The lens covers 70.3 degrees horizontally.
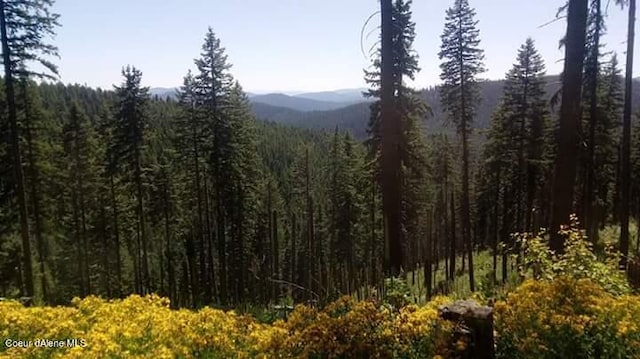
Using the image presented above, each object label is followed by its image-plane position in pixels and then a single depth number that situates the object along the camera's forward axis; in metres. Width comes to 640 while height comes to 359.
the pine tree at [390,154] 8.53
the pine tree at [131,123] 25.03
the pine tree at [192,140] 24.84
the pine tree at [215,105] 24.02
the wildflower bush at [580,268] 6.12
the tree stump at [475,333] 4.47
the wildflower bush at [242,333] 4.56
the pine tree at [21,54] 15.28
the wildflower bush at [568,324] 4.30
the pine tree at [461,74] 22.27
